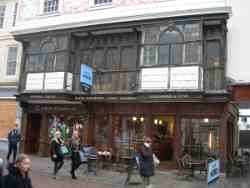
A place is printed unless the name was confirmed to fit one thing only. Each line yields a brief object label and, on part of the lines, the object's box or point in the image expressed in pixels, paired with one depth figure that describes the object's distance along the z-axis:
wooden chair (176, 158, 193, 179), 13.47
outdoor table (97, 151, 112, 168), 15.08
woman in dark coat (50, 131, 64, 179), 12.09
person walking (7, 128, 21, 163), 16.22
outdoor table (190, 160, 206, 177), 13.41
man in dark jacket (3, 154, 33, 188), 4.54
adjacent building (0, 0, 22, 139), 20.69
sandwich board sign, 10.41
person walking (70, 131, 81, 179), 12.36
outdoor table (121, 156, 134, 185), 12.03
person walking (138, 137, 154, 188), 10.49
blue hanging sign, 15.92
